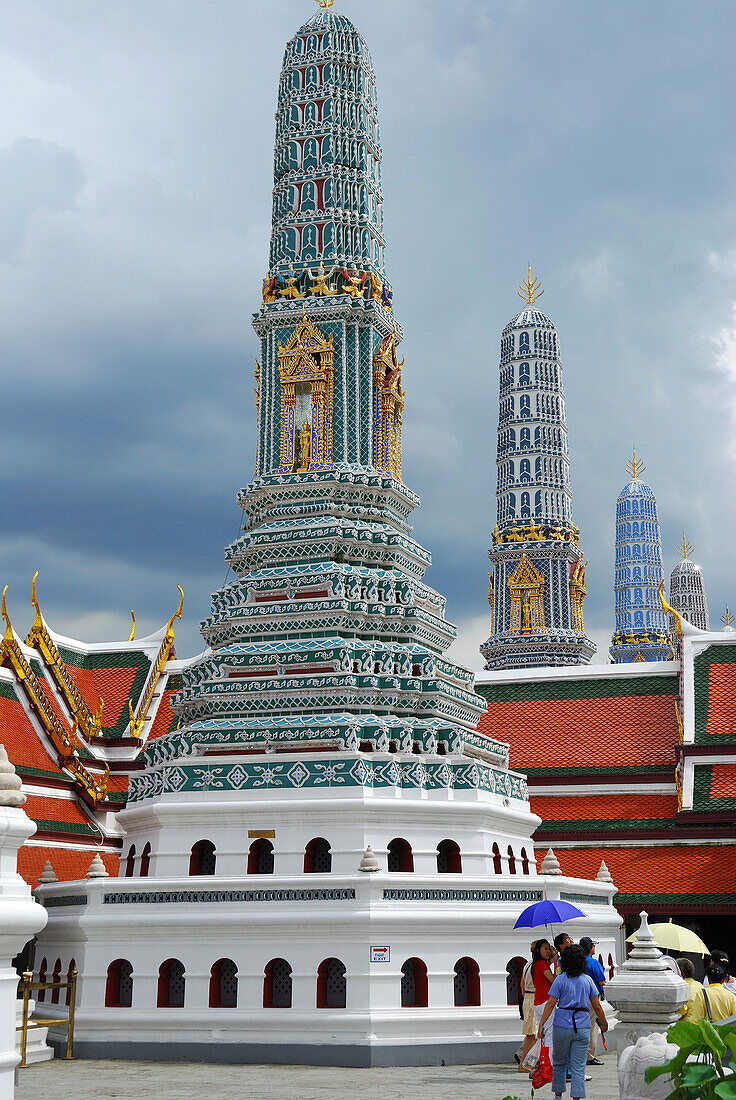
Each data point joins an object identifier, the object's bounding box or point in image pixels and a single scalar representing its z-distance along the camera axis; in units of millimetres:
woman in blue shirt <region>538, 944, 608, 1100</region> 12211
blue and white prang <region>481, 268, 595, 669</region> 52469
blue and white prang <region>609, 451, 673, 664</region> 71188
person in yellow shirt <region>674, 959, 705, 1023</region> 11660
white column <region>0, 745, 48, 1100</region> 10242
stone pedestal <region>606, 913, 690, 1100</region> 12383
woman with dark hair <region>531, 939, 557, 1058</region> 15445
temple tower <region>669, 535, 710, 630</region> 88000
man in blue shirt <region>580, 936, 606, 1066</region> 16906
